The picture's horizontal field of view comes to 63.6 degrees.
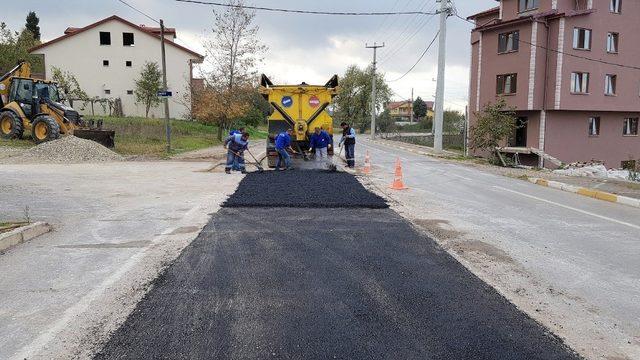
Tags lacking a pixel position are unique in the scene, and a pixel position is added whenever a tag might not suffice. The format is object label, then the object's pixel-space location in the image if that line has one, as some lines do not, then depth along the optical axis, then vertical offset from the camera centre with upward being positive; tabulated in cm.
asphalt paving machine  1656 +45
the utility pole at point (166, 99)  2205 +96
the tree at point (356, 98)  8531 +394
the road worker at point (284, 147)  1559 -79
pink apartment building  2998 +297
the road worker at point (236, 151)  1552 -89
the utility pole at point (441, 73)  3000 +285
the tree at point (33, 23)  7067 +1345
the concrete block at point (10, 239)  641 -149
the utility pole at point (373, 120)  5632 +24
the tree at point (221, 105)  3269 +109
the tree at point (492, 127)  2417 -22
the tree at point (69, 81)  3984 +321
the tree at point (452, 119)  4443 +35
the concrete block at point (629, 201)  1173 -181
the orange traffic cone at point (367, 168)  1664 -148
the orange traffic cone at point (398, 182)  1267 -148
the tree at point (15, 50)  4079 +582
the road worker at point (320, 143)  1639 -67
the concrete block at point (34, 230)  695 -151
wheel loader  2123 +39
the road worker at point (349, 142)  1819 -70
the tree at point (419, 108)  11731 +324
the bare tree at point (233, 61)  3309 +391
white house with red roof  4250 +542
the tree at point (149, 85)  4069 +289
